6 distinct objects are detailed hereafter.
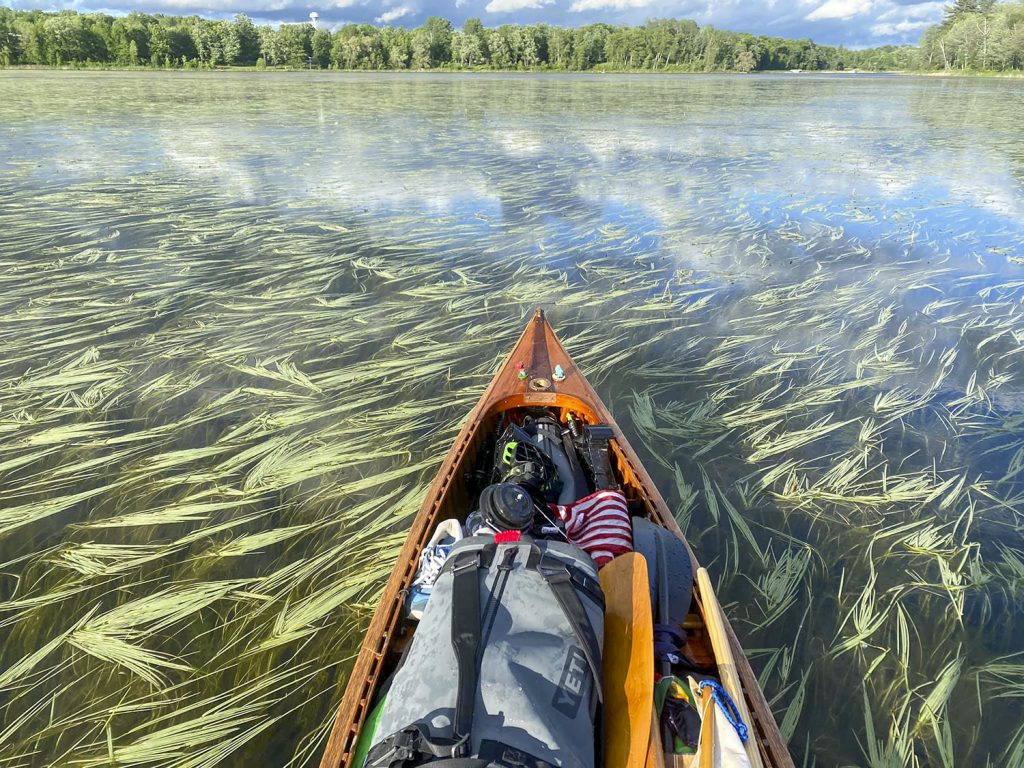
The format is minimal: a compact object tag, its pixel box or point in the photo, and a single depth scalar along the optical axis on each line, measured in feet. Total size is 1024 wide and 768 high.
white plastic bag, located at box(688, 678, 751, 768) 6.03
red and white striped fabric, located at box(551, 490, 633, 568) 9.11
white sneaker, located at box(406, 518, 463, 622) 8.70
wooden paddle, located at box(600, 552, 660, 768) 6.29
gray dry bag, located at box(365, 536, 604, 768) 5.42
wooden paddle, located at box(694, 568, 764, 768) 6.38
